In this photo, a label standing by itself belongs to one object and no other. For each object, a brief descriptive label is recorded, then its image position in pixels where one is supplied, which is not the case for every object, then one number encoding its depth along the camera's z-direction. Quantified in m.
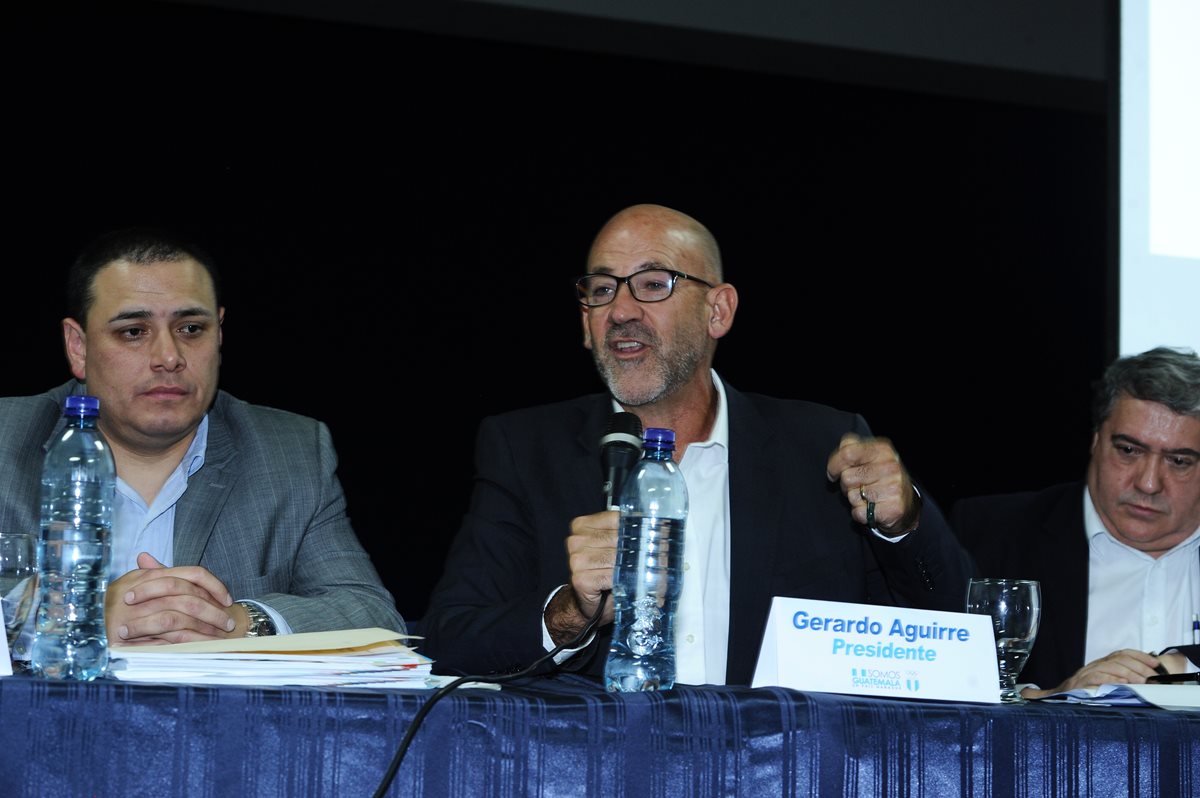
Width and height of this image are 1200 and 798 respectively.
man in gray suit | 3.78
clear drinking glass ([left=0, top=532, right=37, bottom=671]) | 3.03
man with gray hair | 3.96
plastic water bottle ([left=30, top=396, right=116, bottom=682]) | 2.92
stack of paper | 2.89
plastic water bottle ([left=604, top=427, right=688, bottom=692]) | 3.02
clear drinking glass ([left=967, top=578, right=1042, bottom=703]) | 3.24
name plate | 3.01
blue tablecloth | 2.80
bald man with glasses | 3.56
